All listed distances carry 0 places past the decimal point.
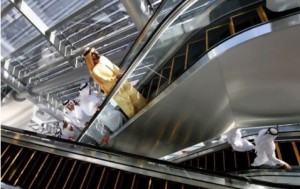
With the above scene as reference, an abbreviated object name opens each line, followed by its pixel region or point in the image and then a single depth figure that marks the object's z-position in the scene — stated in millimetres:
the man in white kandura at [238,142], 5707
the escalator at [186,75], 5430
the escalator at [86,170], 3959
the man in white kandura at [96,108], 7315
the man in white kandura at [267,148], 4914
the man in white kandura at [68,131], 9547
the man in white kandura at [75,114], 8727
